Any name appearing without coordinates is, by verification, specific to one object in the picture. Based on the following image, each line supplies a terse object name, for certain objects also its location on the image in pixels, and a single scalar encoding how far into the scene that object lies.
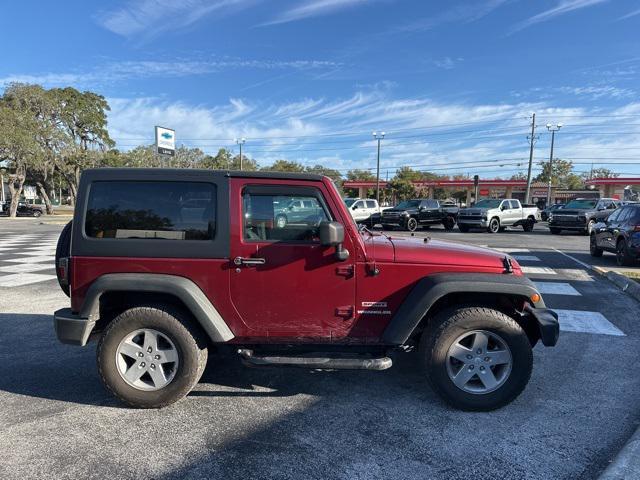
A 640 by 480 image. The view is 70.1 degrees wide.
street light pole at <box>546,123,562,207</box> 54.18
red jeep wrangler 3.44
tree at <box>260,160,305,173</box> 74.06
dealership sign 28.41
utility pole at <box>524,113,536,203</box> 44.49
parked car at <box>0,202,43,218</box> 41.06
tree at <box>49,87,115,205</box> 40.38
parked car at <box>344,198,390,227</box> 26.82
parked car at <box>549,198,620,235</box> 22.11
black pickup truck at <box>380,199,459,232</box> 24.52
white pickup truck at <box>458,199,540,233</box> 23.41
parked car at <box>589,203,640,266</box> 10.27
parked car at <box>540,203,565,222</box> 39.53
